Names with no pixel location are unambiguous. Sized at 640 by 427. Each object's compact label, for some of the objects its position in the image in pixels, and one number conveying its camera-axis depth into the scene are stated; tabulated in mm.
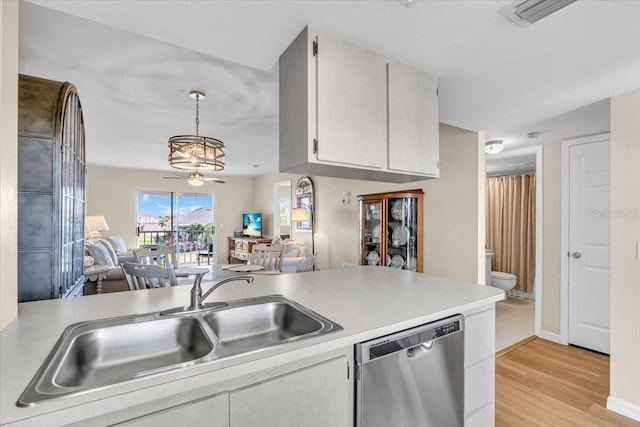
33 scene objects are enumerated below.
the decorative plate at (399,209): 3594
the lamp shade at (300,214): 5734
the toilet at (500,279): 4480
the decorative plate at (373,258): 3850
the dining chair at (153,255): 2807
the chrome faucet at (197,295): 1246
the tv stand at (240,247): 6955
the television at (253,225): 7766
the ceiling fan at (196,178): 3863
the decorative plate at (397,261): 3615
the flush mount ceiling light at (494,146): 3273
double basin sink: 829
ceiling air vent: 1170
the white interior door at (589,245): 2865
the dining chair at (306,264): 3580
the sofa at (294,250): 5748
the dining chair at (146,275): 1875
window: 7227
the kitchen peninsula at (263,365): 698
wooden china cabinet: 3492
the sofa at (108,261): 3443
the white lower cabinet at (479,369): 1440
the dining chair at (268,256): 3867
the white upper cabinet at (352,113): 1413
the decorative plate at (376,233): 3839
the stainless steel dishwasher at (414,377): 1075
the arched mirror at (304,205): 5742
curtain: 4777
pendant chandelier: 2986
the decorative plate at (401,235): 3595
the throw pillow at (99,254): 4137
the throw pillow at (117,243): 5668
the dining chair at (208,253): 8000
